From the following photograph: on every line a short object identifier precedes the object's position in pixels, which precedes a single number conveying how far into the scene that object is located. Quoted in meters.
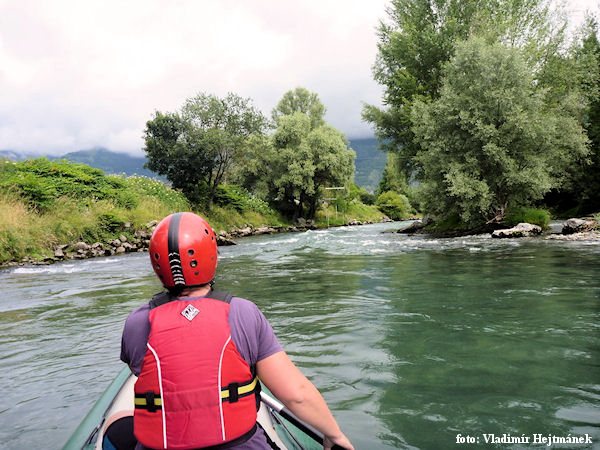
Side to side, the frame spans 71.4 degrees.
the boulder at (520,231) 16.16
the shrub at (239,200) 32.03
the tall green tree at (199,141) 27.92
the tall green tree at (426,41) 21.06
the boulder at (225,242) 21.31
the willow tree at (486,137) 17.09
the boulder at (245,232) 29.27
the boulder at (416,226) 24.70
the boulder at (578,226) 15.18
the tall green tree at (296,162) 34.22
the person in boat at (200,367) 1.60
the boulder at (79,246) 16.06
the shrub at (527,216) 17.53
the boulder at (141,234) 19.34
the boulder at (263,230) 30.86
